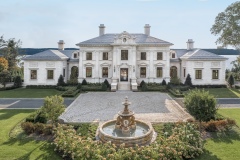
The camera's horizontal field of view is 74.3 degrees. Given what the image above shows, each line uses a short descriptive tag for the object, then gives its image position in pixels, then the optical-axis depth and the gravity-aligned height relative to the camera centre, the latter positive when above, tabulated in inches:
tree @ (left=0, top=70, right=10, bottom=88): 1020.3 +7.2
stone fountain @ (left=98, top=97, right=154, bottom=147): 325.6 -126.0
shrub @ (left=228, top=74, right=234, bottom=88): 1036.1 -25.2
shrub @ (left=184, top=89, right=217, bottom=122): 371.2 -68.2
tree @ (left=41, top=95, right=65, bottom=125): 387.1 -76.0
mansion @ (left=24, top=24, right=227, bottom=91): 1037.9 +80.3
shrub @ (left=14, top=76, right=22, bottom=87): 1035.1 -26.0
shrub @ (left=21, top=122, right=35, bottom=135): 394.5 -126.9
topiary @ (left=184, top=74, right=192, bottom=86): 1029.6 -27.5
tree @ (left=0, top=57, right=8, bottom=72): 1053.6 +87.4
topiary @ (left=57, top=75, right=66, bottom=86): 1023.1 -29.1
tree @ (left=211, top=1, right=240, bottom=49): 1042.5 +345.2
